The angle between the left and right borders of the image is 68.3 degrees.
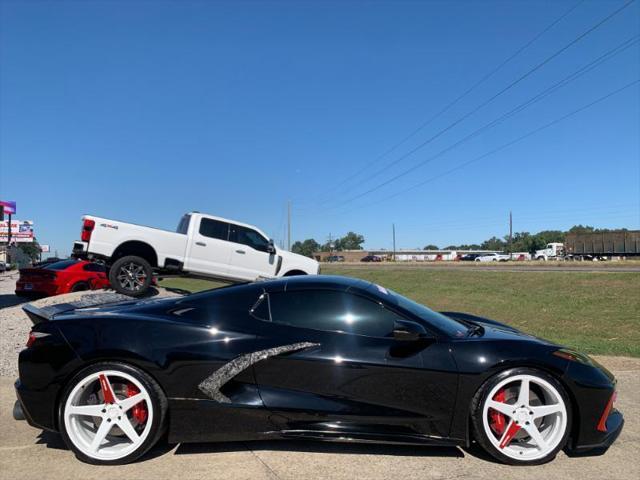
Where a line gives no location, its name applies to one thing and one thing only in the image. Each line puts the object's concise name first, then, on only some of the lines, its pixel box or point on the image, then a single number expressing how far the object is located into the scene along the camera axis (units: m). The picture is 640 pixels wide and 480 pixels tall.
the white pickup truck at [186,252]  9.86
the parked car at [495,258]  78.25
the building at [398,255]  117.50
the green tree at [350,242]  179.38
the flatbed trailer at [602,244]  49.09
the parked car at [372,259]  93.54
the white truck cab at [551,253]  74.69
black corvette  3.20
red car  12.05
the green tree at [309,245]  162.61
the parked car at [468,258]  86.44
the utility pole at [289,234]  61.75
